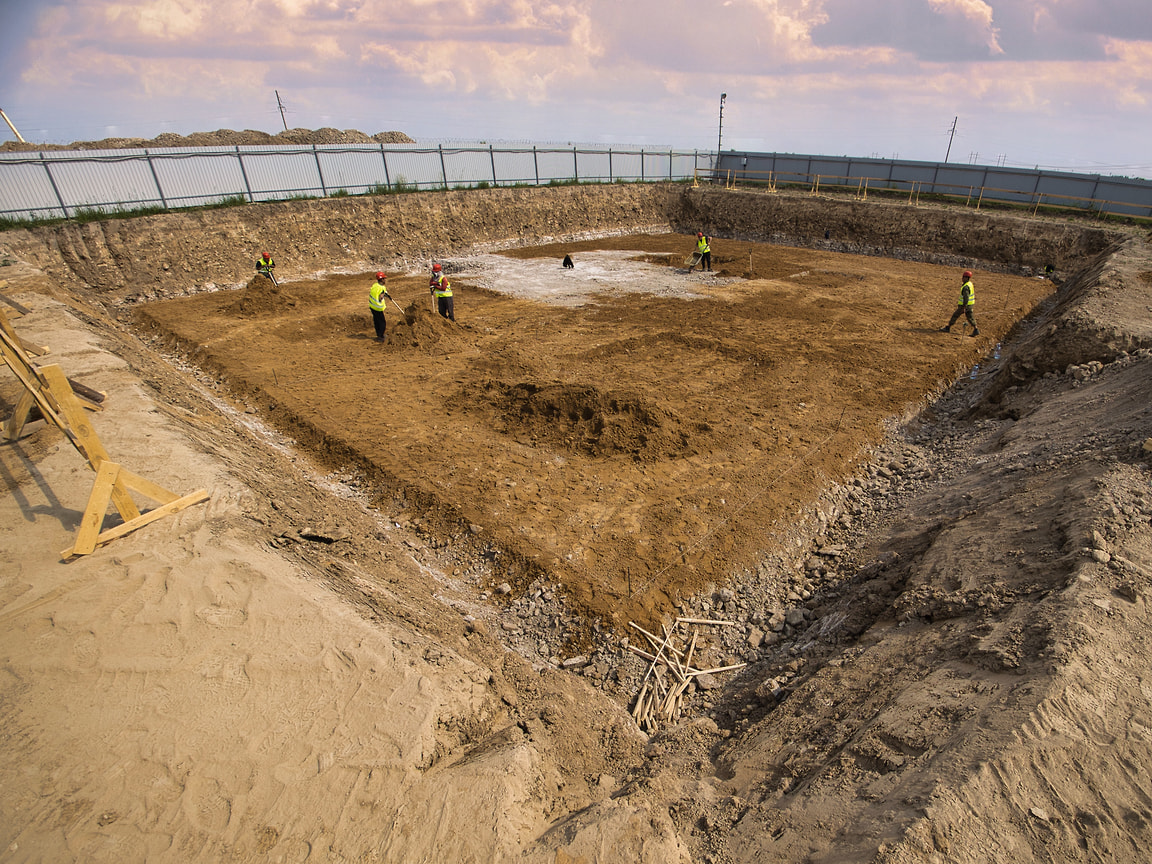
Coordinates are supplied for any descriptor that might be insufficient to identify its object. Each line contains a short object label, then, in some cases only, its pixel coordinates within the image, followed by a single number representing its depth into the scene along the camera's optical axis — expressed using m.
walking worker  13.09
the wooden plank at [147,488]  5.47
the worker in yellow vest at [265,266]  16.30
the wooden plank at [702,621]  5.93
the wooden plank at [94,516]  5.16
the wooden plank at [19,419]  6.88
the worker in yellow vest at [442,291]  14.05
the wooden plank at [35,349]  9.54
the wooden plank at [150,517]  5.33
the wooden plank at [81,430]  5.23
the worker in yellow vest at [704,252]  20.02
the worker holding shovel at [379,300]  12.78
